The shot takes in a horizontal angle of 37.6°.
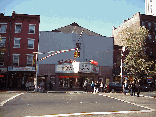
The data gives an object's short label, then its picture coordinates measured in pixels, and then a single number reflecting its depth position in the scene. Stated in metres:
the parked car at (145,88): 40.88
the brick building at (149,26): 52.08
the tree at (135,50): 40.13
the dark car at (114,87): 35.53
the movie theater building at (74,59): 43.06
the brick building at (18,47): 41.44
